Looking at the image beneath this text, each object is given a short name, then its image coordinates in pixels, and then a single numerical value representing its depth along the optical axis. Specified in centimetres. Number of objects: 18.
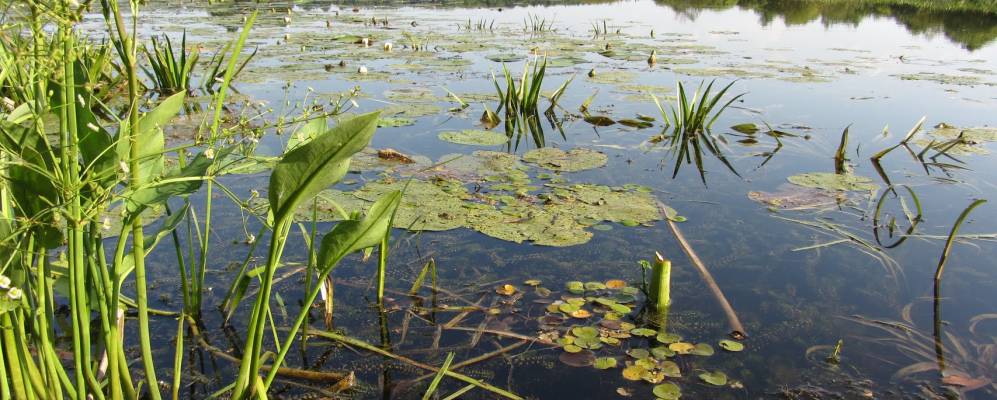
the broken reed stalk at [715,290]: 191
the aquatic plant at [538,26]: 908
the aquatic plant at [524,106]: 422
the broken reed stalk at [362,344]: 172
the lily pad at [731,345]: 181
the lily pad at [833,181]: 305
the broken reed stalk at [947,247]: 194
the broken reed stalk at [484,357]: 166
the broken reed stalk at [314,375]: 161
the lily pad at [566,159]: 331
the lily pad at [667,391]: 160
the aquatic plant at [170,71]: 443
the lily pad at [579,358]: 175
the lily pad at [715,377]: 166
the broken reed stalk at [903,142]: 342
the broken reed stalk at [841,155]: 339
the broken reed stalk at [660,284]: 194
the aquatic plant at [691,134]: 371
